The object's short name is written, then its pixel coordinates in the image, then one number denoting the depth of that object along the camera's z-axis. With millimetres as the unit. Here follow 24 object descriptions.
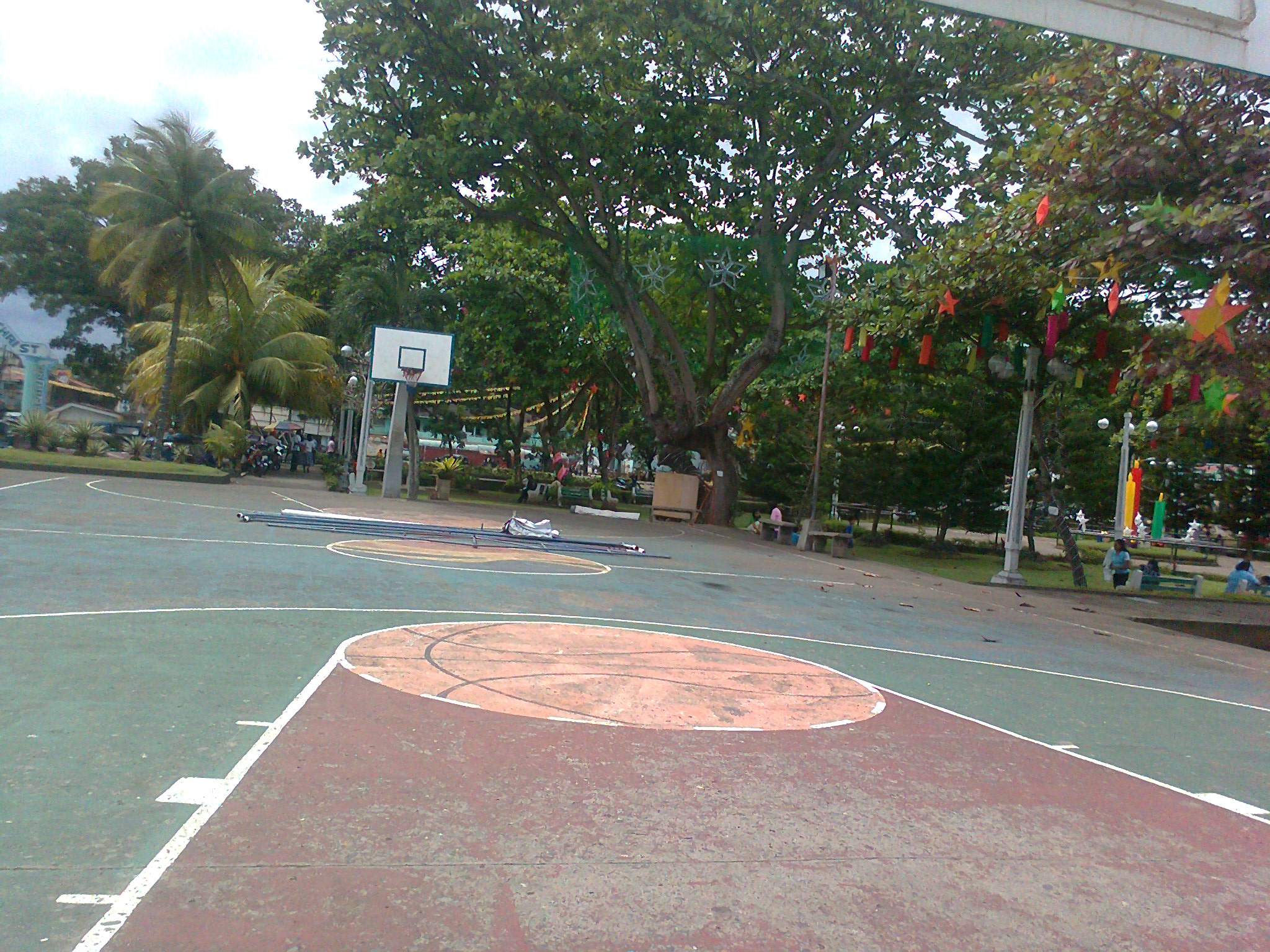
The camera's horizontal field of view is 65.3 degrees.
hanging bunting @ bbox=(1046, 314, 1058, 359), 15695
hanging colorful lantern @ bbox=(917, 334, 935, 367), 17312
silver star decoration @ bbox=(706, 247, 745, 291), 26328
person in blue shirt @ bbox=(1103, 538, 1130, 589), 21141
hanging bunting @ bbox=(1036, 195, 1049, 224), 12055
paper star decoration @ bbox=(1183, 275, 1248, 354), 9391
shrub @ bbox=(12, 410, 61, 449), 27969
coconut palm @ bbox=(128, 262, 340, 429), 35312
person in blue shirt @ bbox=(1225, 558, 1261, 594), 21375
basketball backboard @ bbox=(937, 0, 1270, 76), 8047
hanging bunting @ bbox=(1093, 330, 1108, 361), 17078
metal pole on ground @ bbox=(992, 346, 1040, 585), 18234
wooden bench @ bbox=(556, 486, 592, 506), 34781
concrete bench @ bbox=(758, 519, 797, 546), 25391
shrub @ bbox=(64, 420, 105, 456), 28062
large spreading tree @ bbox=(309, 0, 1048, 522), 21391
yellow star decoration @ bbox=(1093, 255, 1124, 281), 11242
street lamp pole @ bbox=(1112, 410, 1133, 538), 23359
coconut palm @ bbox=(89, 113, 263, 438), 28609
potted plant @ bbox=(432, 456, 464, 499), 29734
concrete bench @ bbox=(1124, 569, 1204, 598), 20641
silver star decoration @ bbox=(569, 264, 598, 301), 26609
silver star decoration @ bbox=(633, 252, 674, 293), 26344
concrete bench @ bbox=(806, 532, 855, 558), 22469
